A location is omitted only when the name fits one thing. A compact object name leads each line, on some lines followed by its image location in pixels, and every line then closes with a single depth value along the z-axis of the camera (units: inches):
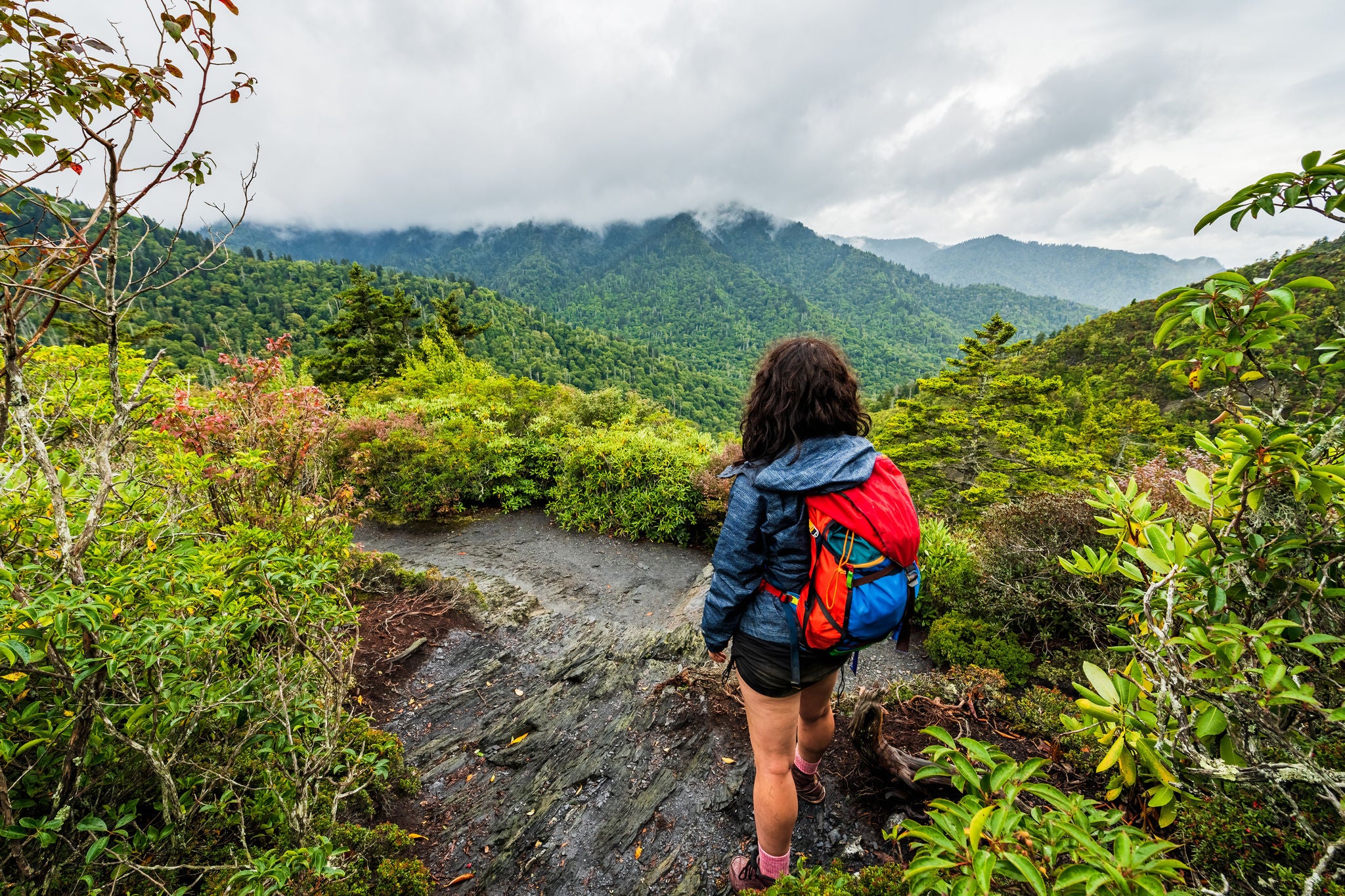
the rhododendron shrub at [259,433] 142.6
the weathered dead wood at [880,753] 95.0
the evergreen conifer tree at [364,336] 810.8
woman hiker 68.3
